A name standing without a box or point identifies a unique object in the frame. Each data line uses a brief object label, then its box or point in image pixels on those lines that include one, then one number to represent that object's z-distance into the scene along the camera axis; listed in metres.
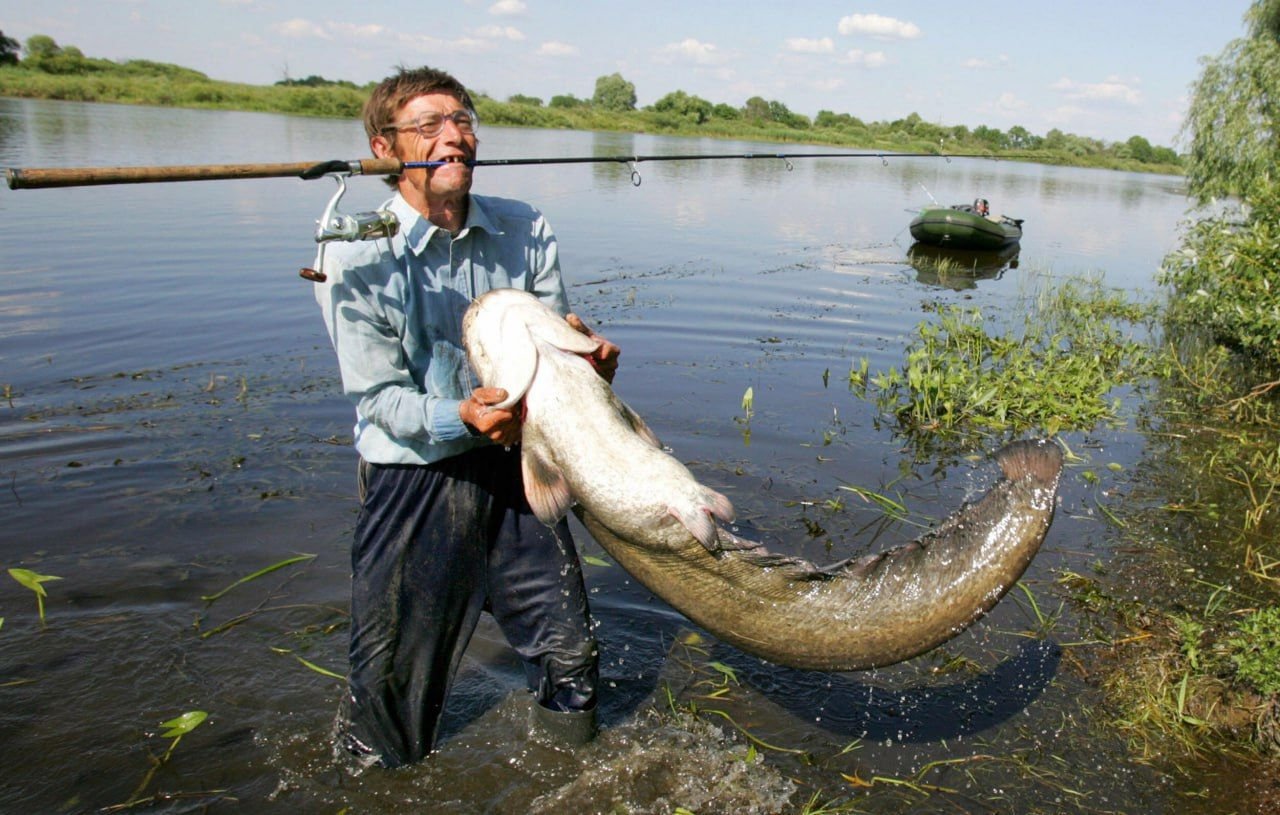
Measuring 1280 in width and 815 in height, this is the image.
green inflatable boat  19.98
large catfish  2.58
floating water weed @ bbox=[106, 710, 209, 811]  3.54
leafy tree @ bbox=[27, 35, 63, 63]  66.94
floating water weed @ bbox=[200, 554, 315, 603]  4.79
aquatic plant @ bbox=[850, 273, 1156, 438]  7.82
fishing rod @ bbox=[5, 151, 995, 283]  2.38
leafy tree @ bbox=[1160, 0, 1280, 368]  8.90
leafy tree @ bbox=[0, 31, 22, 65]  60.56
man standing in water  2.81
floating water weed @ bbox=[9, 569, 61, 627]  4.05
